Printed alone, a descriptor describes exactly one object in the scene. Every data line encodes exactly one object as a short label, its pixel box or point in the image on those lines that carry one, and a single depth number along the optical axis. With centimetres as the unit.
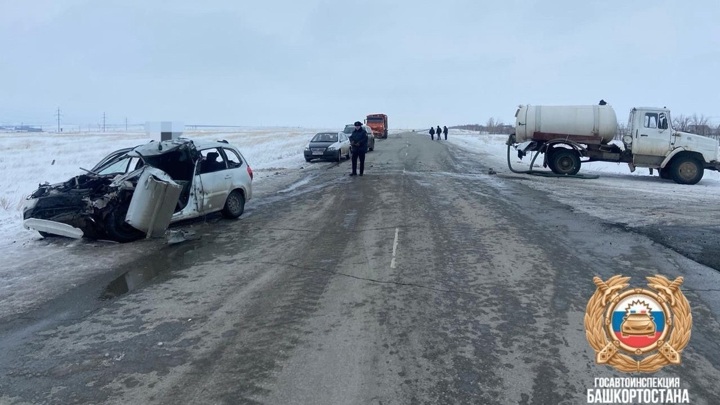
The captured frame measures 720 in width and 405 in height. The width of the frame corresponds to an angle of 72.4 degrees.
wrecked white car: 806
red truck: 5629
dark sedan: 2598
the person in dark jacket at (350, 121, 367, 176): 1759
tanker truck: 1786
